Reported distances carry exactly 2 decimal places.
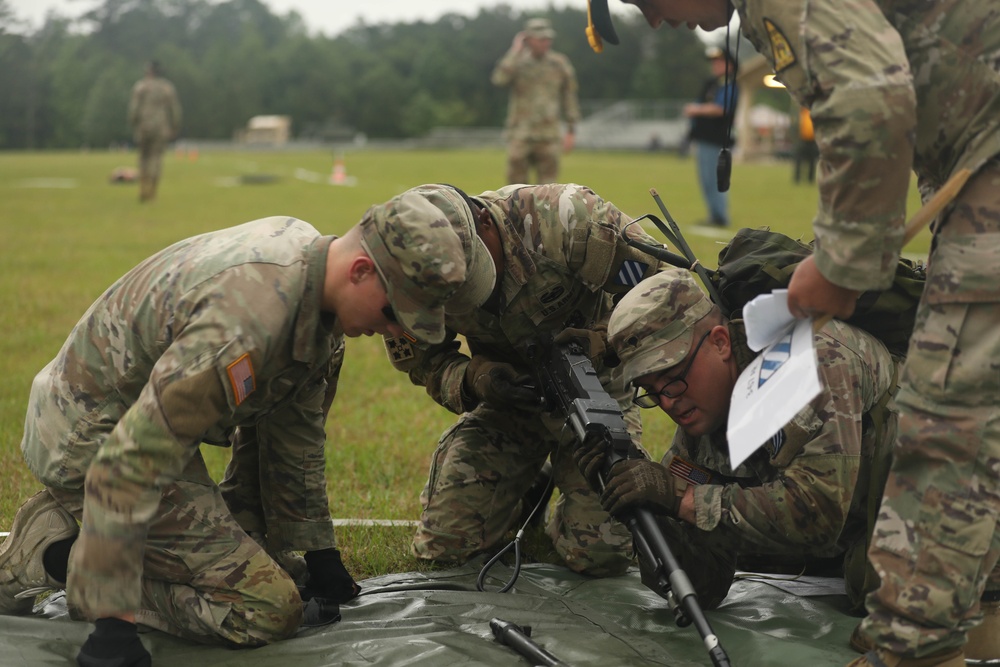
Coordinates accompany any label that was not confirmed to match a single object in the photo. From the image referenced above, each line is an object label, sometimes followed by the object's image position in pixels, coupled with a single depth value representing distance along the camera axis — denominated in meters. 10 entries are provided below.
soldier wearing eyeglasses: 3.33
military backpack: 3.48
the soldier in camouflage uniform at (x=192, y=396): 3.01
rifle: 3.08
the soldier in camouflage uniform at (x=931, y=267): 2.57
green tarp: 3.30
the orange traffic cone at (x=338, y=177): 29.22
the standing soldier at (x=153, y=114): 20.78
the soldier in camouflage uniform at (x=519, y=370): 4.29
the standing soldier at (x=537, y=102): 16.45
